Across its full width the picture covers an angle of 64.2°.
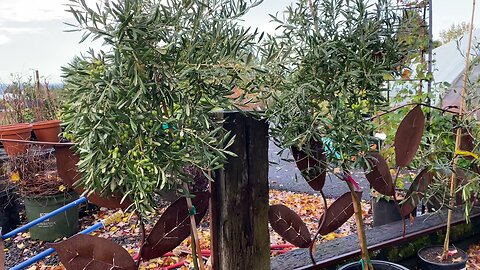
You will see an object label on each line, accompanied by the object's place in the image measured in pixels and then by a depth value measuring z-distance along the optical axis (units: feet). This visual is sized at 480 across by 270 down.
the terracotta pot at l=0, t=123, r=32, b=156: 11.34
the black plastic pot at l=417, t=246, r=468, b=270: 5.62
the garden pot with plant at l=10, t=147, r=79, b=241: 9.86
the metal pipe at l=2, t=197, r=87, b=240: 4.50
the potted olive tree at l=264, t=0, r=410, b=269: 3.34
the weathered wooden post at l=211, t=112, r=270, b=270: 3.71
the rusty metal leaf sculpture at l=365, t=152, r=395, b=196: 4.76
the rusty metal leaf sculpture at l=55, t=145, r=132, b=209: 3.39
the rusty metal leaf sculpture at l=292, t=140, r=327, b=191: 3.91
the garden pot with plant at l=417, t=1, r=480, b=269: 5.65
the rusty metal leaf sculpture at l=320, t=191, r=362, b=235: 4.93
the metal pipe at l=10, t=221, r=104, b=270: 4.77
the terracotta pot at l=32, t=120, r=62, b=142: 13.46
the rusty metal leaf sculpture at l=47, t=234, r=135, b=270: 3.22
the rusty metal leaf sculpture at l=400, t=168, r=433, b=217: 5.36
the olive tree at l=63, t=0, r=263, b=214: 2.43
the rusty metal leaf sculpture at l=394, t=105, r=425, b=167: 4.58
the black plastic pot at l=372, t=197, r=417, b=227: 7.75
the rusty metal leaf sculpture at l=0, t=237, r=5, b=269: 3.89
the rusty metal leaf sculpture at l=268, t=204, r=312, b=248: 4.45
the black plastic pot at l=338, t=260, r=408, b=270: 4.66
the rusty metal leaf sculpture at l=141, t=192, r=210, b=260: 3.67
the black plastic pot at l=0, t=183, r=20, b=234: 10.44
